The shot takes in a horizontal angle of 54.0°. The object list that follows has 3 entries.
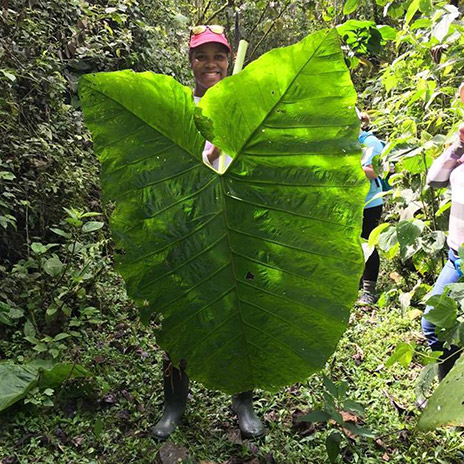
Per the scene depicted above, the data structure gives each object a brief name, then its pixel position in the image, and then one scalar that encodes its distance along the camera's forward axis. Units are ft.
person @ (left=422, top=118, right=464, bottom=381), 5.63
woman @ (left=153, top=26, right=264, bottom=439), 5.12
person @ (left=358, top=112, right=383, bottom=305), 9.37
